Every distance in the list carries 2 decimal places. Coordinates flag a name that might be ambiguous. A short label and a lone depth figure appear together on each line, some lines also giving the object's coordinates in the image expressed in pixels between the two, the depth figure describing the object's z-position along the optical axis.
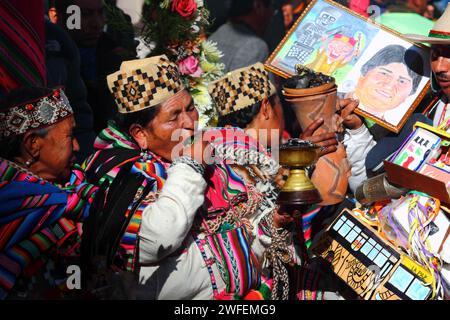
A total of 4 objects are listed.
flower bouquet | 5.42
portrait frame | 4.63
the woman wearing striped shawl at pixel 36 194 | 3.29
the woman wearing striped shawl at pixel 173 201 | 3.50
